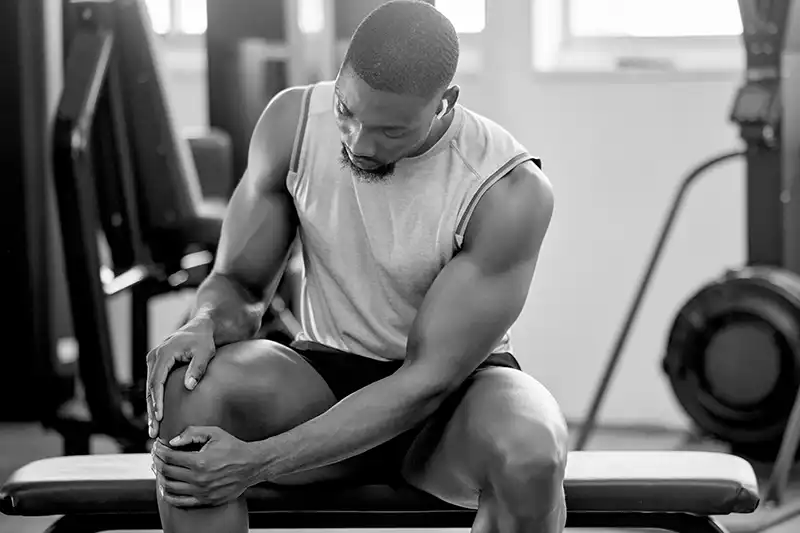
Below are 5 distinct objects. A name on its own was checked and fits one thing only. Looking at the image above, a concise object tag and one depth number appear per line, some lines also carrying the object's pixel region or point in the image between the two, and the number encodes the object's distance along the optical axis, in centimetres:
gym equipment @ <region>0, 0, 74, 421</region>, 668
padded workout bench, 289
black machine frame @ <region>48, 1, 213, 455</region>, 497
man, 255
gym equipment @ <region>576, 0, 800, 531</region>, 543
